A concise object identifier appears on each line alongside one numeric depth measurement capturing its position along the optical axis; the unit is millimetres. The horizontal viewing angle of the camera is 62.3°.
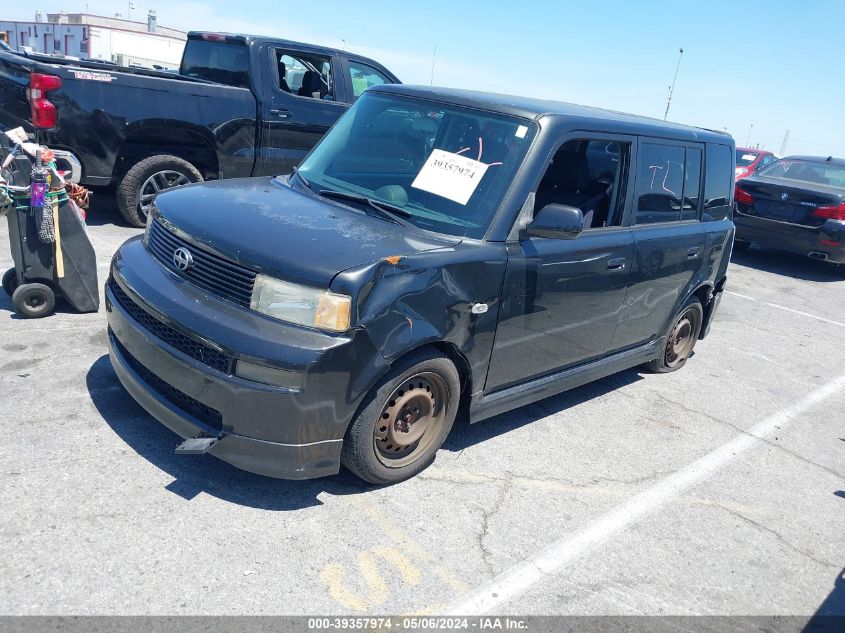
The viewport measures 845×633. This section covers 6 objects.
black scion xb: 3004
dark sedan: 10242
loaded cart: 4633
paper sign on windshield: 3750
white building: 38219
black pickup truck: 6723
